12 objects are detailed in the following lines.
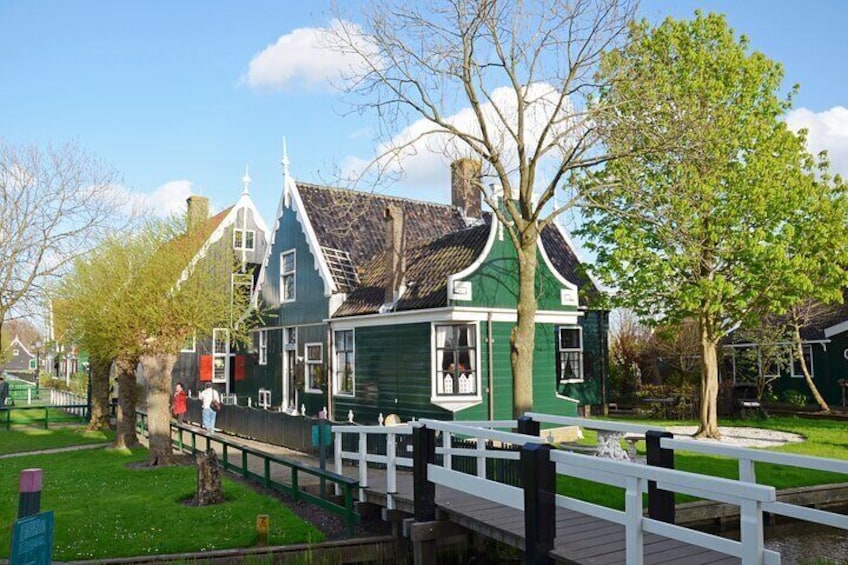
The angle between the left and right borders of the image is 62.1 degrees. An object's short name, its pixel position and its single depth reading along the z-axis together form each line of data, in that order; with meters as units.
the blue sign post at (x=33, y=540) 5.38
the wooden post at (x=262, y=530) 9.69
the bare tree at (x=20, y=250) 25.69
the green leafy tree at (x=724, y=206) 16.70
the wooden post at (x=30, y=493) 5.78
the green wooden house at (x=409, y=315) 17.17
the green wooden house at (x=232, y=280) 20.86
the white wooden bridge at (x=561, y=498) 5.87
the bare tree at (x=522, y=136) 13.40
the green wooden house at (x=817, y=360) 26.08
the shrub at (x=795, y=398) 25.91
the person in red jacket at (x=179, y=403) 22.69
